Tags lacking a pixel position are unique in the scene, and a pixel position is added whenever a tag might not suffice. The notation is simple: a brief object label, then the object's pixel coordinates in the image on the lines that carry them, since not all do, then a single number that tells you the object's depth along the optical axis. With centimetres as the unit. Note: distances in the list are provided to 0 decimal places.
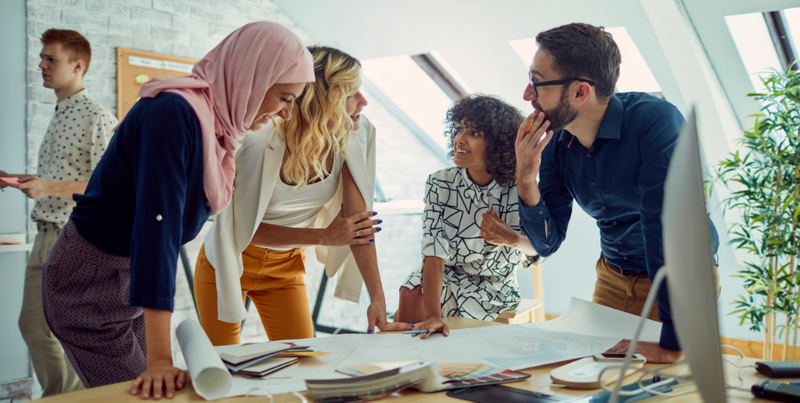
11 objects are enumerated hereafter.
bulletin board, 322
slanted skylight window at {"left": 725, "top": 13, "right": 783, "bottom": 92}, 293
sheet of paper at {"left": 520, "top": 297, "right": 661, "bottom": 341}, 123
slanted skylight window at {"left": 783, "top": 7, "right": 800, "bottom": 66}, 295
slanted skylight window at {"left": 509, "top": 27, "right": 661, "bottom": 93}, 371
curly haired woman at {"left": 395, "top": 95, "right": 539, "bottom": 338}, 183
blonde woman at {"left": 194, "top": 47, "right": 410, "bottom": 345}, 159
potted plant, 262
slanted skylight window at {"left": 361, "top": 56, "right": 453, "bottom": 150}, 464
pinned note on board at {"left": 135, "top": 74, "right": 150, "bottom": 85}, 327
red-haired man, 243
